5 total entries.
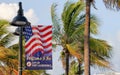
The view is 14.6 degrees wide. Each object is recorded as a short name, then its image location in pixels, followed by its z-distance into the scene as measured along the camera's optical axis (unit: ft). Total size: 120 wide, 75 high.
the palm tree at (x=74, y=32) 64.28
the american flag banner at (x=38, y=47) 42.39
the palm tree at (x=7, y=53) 65.31
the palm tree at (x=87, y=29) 56.75
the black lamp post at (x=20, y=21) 38.32
